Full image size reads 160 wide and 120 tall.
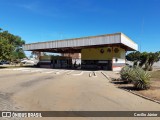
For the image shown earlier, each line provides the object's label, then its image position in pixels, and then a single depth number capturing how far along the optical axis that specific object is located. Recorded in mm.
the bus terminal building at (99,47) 22676
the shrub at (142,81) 8195
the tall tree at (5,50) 25344
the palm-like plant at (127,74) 10169
